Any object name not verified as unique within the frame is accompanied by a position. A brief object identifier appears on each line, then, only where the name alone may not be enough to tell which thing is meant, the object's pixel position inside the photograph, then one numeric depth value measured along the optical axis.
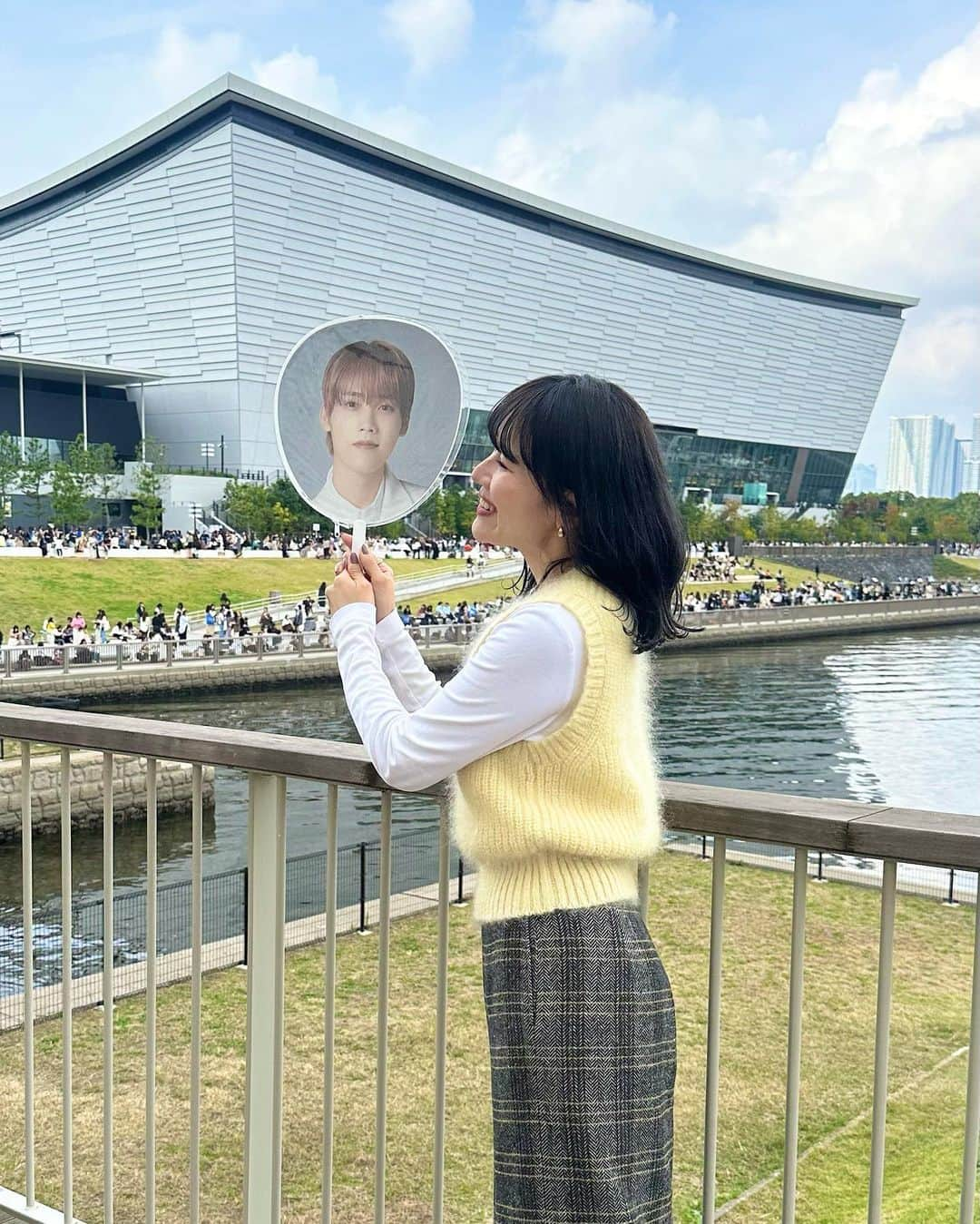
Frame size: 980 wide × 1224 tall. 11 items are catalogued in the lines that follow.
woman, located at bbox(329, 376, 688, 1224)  1.60
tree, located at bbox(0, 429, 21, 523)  50.44
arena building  68.06
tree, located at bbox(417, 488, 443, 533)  43.31
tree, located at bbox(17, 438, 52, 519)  51.03
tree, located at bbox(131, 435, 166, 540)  54.66
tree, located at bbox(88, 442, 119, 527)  53.84
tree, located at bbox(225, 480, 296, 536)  47.25
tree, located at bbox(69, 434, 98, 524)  52.62
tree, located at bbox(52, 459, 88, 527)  49.88
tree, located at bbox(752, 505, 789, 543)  81.75
